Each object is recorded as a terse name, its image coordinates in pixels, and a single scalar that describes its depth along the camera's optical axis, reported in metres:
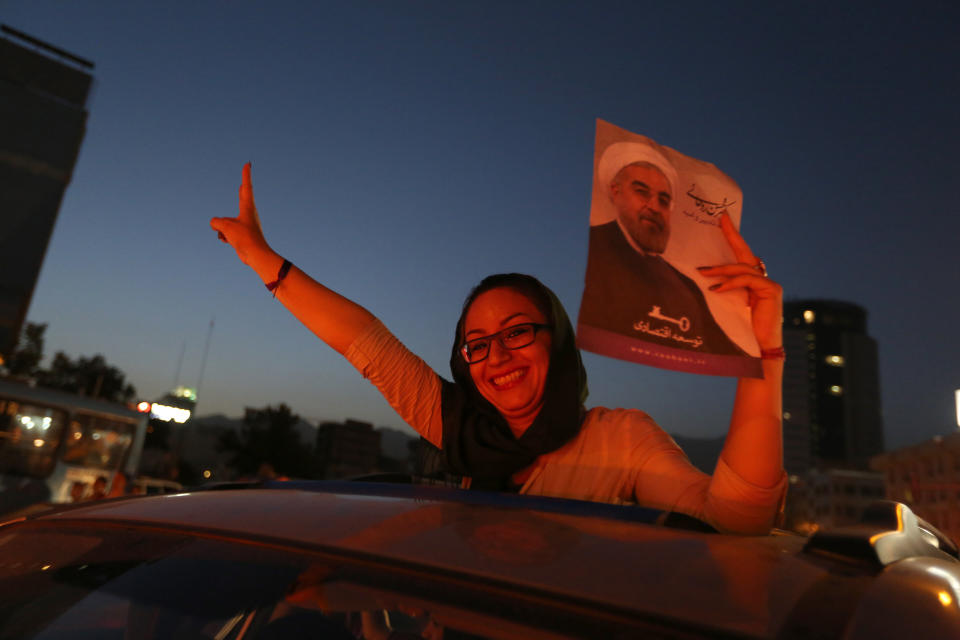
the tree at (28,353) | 43.22
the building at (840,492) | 77.81
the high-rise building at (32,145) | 50.34
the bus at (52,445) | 11.91
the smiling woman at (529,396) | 1.79
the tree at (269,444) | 59.06
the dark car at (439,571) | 0.77
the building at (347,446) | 91.15
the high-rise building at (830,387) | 113.75
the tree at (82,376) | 48.94
